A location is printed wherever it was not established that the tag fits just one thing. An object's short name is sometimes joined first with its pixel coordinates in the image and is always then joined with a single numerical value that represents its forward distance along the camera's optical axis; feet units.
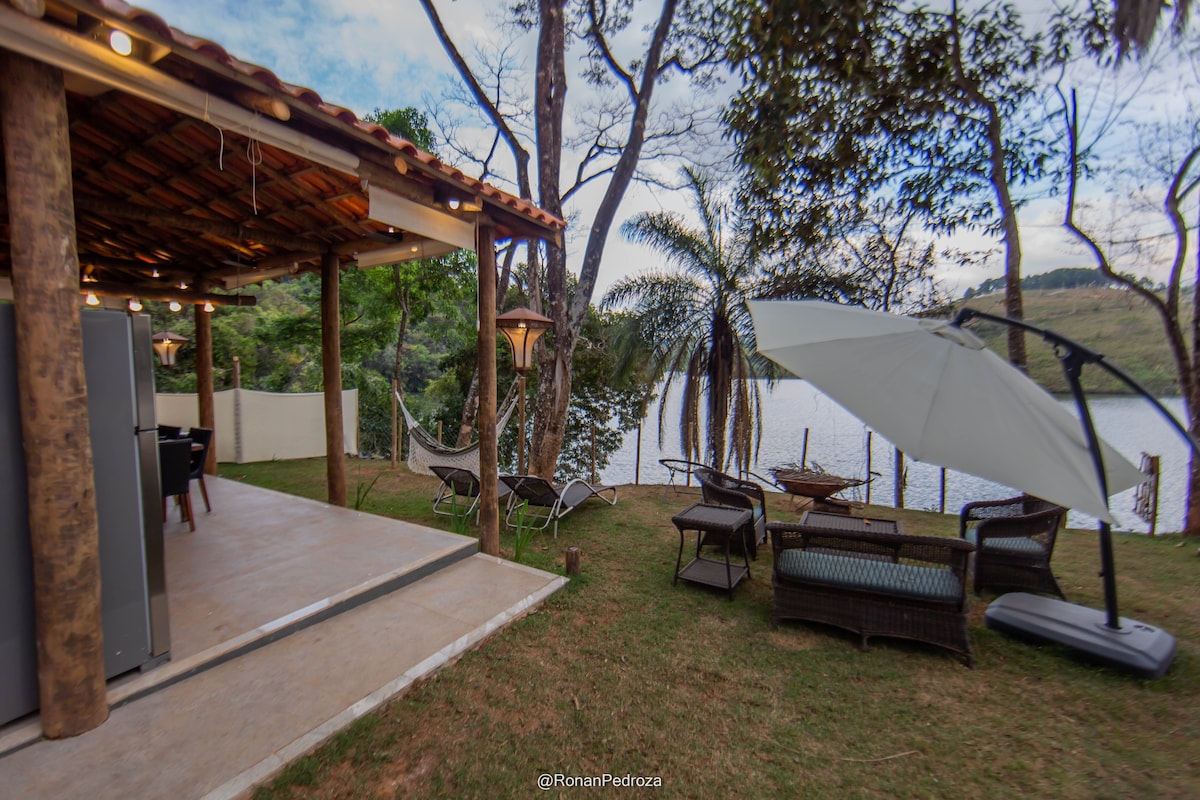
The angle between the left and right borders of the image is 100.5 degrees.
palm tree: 22.54
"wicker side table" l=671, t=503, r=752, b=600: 10.11
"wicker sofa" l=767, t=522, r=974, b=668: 7.91
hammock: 17.54
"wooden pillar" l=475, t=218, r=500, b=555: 11.50
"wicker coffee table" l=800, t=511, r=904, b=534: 11.17
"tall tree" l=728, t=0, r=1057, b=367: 17.12
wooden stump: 10.89
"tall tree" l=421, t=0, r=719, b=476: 19.54
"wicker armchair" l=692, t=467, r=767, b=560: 11.95
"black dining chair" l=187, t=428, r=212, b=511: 13.58
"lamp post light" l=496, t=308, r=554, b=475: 13.99
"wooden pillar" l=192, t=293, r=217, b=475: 19.54
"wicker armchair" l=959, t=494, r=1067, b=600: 9.64
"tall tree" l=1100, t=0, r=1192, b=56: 14.01
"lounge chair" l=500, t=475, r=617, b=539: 13.97
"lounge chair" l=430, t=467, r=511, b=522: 14.25
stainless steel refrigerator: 5.24
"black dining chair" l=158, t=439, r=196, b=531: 11.00
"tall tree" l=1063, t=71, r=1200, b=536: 16.84
